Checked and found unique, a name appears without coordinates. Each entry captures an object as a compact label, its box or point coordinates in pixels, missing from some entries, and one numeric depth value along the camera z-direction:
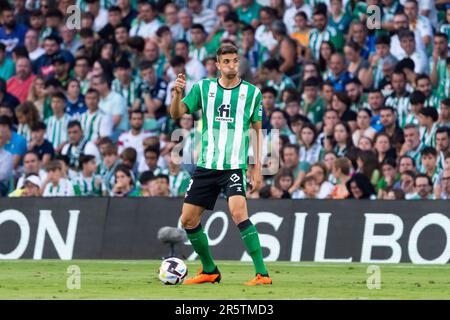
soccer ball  14.00
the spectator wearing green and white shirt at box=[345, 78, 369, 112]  21.31
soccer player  13.82
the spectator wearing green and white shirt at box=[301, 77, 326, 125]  21.55
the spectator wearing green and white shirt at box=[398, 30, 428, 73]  21.05
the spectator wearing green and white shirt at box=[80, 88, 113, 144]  22.67
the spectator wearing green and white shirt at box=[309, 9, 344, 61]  22.19
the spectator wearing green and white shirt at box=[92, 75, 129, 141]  22.80
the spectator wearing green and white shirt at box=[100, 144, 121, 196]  21.67
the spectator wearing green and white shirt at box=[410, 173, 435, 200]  19.14
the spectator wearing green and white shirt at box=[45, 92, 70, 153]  23.02
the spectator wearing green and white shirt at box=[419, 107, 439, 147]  20.17
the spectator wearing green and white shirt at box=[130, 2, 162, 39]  23.98
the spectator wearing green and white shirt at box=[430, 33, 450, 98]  20.86
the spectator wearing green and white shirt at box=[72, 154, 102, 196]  21.66
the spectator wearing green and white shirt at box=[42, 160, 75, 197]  21.38
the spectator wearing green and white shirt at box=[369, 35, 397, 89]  21.34
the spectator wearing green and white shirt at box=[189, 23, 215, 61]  23.16
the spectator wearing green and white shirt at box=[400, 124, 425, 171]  20.05
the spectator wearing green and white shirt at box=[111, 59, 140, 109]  23.25
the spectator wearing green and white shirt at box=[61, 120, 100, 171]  22.39
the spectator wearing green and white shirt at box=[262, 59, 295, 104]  22.19
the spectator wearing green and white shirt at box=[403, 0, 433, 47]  21.28
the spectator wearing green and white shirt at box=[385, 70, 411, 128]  20.75
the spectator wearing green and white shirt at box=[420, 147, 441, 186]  19.52
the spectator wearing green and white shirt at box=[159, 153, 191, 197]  20.89
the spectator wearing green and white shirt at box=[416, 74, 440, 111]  20.69
